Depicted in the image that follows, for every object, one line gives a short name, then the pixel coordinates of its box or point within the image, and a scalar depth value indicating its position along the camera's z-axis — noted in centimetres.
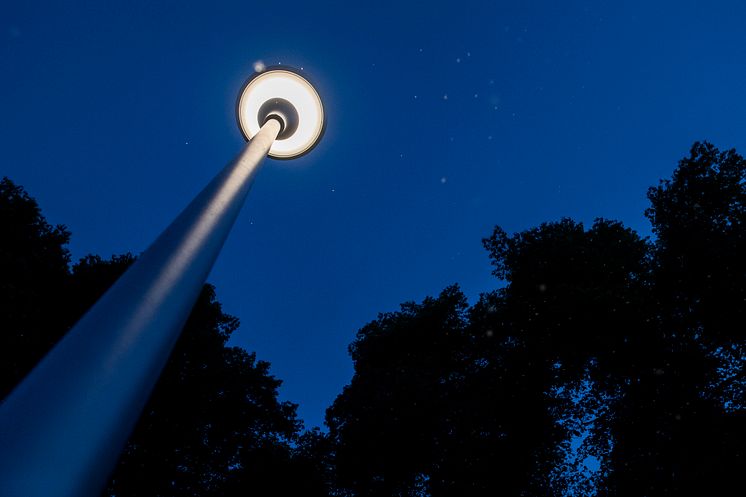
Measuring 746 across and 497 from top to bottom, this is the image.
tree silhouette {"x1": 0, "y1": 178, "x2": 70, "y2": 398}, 1269
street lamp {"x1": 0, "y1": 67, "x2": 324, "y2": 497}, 88
